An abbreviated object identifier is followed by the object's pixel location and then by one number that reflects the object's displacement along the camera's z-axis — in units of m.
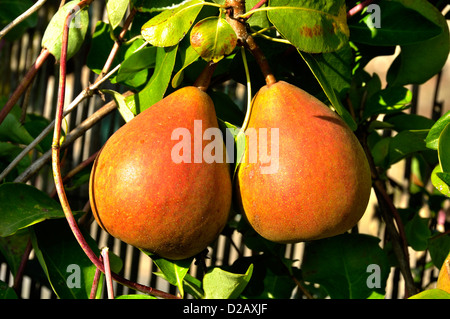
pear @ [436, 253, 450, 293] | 0.56
